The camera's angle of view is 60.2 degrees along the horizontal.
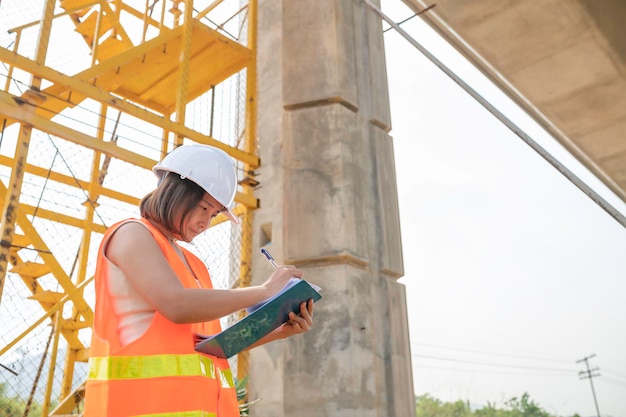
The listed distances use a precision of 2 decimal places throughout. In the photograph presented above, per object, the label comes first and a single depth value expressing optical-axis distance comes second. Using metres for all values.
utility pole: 59.19
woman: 1.13
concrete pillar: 3.26
